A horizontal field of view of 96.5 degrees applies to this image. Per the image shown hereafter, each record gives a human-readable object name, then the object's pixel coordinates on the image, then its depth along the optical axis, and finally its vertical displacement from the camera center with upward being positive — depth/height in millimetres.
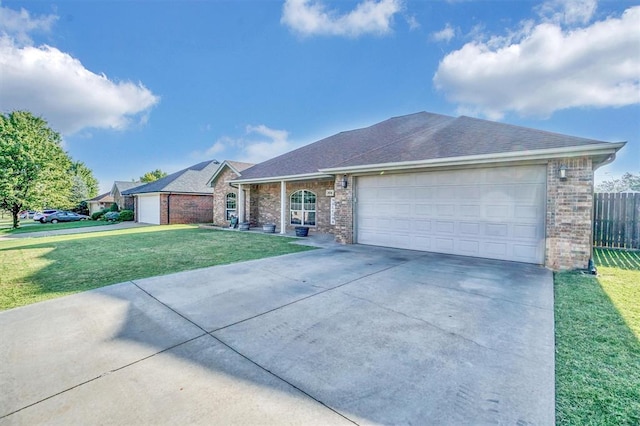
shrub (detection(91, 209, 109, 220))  31122 -1324
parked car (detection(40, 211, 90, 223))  30791 -1631
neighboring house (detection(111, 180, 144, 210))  32062 +1018
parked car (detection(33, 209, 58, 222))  31625 -1683
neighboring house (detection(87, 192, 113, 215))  41000 -6
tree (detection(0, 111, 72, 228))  21422 +2634
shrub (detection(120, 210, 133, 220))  27541 -1156
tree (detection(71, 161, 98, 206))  45406 +3535
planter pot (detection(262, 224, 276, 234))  15531 -1396
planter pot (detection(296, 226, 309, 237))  13461 -1307
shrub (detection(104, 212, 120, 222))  27808 -1274
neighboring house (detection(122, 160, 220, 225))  22375 +320
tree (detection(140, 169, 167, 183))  56091 +5559
